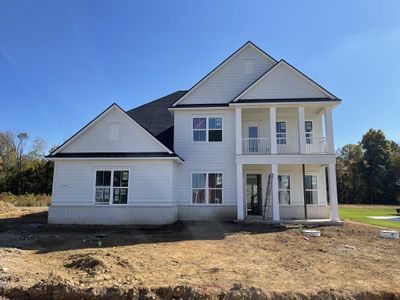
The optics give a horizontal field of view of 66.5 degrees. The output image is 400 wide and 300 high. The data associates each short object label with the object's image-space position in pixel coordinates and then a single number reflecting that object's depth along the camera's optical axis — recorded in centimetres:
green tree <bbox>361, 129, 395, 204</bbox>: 5147
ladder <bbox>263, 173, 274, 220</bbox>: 1714
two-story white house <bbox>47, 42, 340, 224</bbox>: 1627
